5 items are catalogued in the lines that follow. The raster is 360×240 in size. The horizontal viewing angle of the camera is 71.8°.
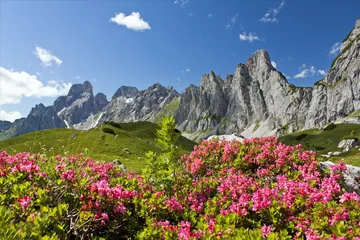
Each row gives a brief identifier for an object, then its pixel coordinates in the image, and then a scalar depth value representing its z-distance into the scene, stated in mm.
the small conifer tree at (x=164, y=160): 9281
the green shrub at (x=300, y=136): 144500
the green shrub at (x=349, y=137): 95819
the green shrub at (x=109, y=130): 71788
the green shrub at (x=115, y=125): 89106
